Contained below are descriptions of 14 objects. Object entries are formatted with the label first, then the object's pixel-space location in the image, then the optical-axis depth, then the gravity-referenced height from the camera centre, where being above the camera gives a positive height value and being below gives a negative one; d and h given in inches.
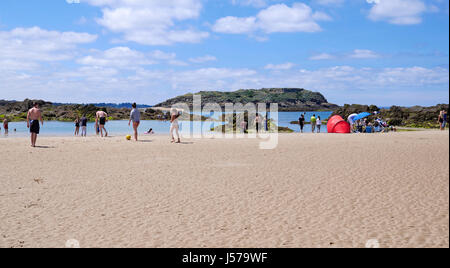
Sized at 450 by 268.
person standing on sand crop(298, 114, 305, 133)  1391.9 +10.1
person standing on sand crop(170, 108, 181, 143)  777.7 +10.8
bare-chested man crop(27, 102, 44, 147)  680.4 +3.4
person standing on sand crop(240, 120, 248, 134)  1253.1 -10.4
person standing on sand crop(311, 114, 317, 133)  1393.6 +6.8
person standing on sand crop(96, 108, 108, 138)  970.1 +15.2
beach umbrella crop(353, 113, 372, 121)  1362.0 +27.7
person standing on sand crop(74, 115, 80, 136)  1176.8 -14.7
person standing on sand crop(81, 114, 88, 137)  1101.4 +3.1
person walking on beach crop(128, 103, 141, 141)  801.7 +14.8
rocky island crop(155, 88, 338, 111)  7509.8 +418.4
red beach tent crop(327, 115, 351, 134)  1247.5 -6.5
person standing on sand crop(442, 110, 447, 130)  1285.7 +20.9
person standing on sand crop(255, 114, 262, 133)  1255.5 +8.6
